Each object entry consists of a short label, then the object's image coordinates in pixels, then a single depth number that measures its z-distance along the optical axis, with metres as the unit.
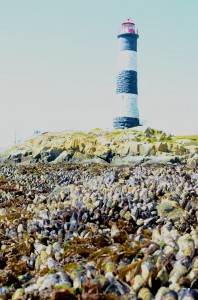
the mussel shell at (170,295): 3.79
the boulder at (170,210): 8.24
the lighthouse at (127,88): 54.66
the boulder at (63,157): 39.55
